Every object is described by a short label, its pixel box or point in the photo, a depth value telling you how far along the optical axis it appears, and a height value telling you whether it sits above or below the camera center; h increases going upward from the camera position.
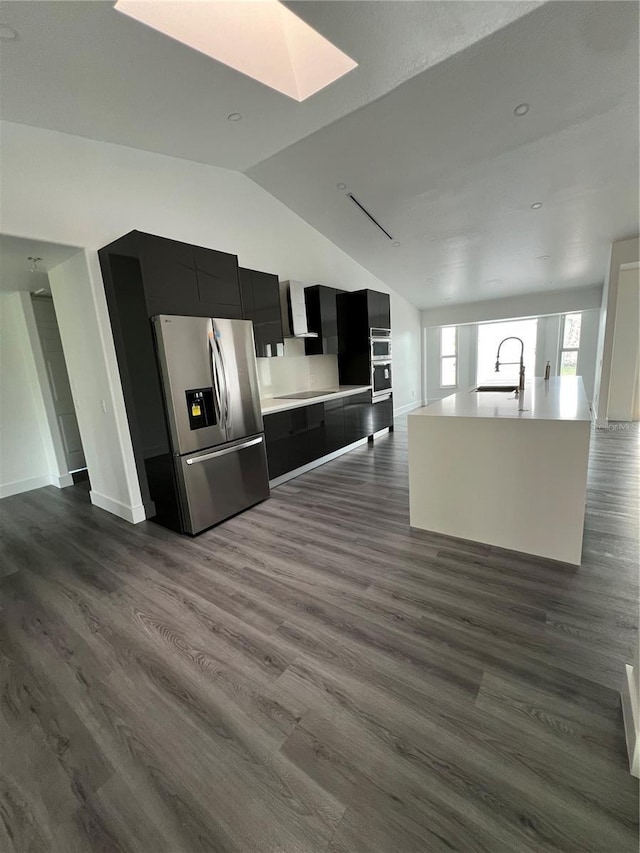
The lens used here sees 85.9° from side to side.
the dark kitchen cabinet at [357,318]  5.23 +0.55
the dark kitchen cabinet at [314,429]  3.69 -0.89
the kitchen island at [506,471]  2.09 -0.83
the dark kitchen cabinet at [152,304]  2.55 +0.49
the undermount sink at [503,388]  3.41 -0.43
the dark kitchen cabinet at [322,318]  4.69 +0.54
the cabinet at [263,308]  3.63 +0.57
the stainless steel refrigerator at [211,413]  2.59 -0.39
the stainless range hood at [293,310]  4.28 +0.61
